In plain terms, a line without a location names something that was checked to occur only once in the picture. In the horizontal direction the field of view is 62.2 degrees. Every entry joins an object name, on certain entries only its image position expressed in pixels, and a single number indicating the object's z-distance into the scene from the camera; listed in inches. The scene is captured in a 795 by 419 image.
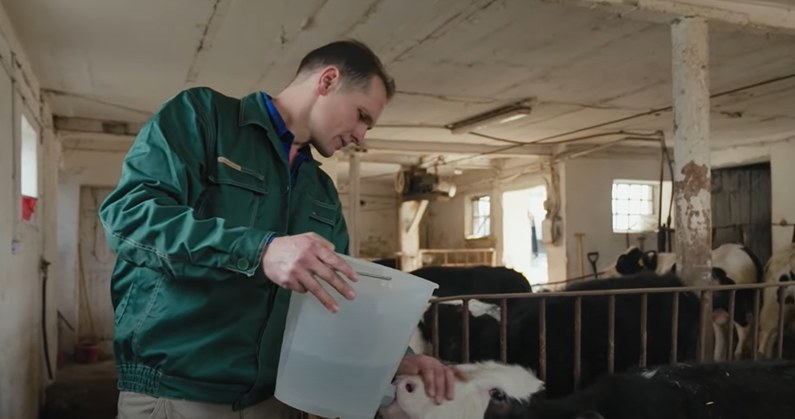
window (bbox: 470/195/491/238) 478.3
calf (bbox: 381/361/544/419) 75.2
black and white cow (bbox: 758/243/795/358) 240.8
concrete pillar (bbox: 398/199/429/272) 489.4
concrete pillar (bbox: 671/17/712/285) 130.6
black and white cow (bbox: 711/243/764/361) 221.5
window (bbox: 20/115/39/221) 187.2
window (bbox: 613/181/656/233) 390.3
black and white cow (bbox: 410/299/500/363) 156.6
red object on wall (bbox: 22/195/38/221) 169.8
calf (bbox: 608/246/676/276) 281.5
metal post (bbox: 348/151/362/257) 333.7
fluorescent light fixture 249.6
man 44.4
